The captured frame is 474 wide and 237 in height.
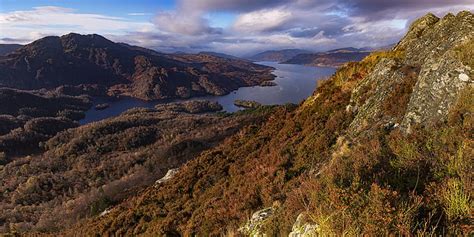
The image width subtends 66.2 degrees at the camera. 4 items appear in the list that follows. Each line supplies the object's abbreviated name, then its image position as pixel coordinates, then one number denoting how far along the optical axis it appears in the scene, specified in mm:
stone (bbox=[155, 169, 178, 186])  26578
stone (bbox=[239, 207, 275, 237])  8760
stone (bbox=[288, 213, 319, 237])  6668
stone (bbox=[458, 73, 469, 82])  10320
